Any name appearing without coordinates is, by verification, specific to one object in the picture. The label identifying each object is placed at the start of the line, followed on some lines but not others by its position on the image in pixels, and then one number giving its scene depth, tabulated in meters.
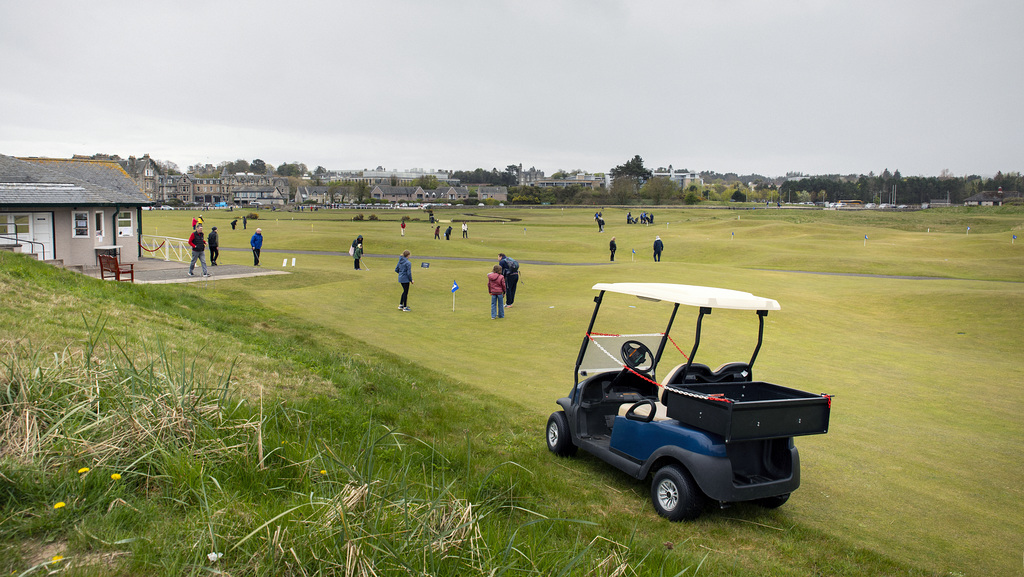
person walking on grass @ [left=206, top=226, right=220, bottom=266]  29.81
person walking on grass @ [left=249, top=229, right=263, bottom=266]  31.45
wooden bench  20.33
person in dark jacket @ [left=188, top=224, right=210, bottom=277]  25.21
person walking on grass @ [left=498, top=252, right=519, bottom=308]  22.92
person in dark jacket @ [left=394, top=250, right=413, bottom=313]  21.50
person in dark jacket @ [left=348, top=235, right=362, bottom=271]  32.46
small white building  25.16
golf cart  6.28
